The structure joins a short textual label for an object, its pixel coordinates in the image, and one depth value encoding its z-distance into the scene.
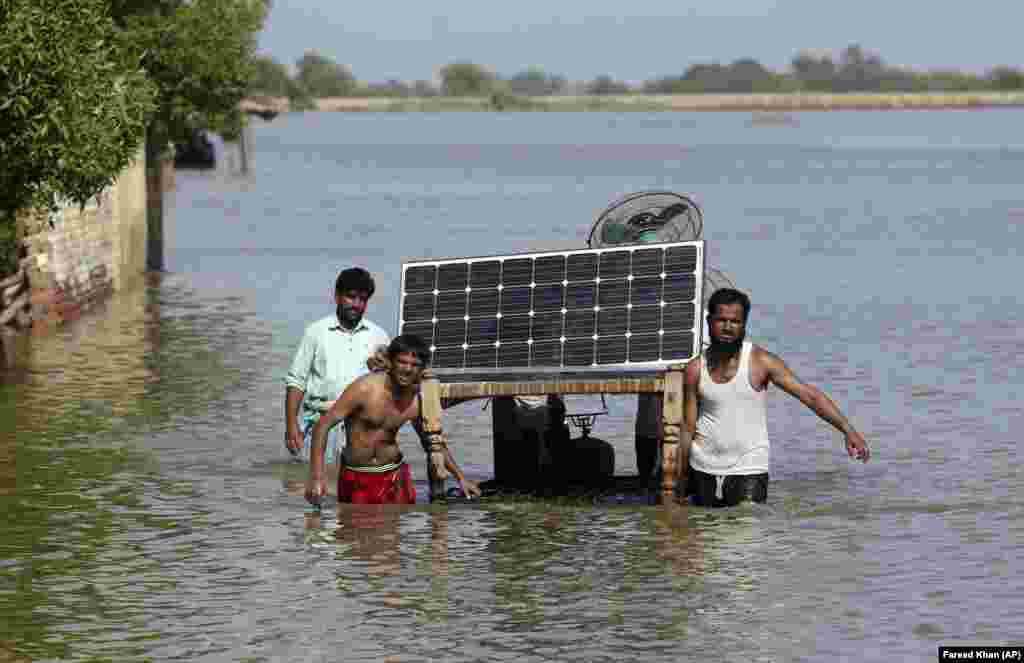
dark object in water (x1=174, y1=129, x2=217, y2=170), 78.28
